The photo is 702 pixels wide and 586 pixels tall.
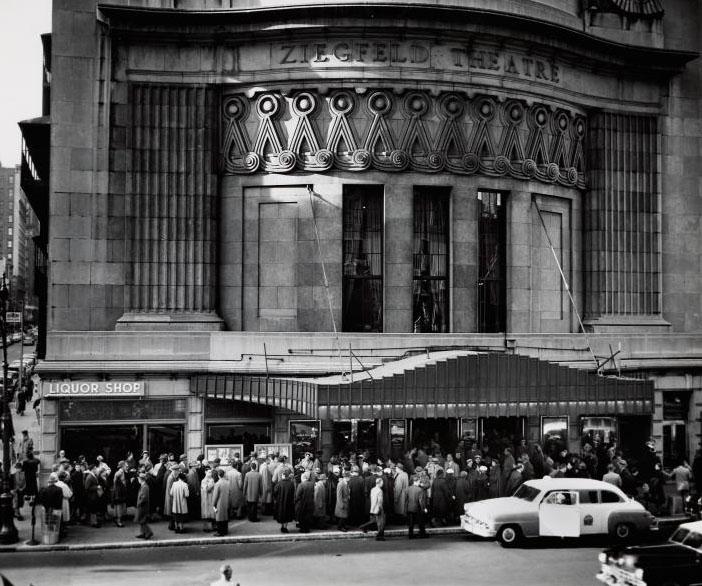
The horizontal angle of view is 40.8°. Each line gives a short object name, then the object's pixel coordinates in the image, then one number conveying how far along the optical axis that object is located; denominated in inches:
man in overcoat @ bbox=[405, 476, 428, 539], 908.0
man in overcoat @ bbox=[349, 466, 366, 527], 934.4
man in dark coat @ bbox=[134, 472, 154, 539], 896.9
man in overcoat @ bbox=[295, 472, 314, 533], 918.4
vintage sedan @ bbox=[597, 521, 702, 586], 652.7
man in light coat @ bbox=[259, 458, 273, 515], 983.6
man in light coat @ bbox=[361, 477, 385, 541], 895.7
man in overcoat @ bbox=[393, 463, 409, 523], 941.2
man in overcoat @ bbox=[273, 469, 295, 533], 931.3
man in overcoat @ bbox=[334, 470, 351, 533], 923.4
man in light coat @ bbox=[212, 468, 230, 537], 903.7
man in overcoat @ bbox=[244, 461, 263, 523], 976.9
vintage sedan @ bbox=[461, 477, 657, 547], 844.6
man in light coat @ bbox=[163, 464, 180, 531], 938.7
